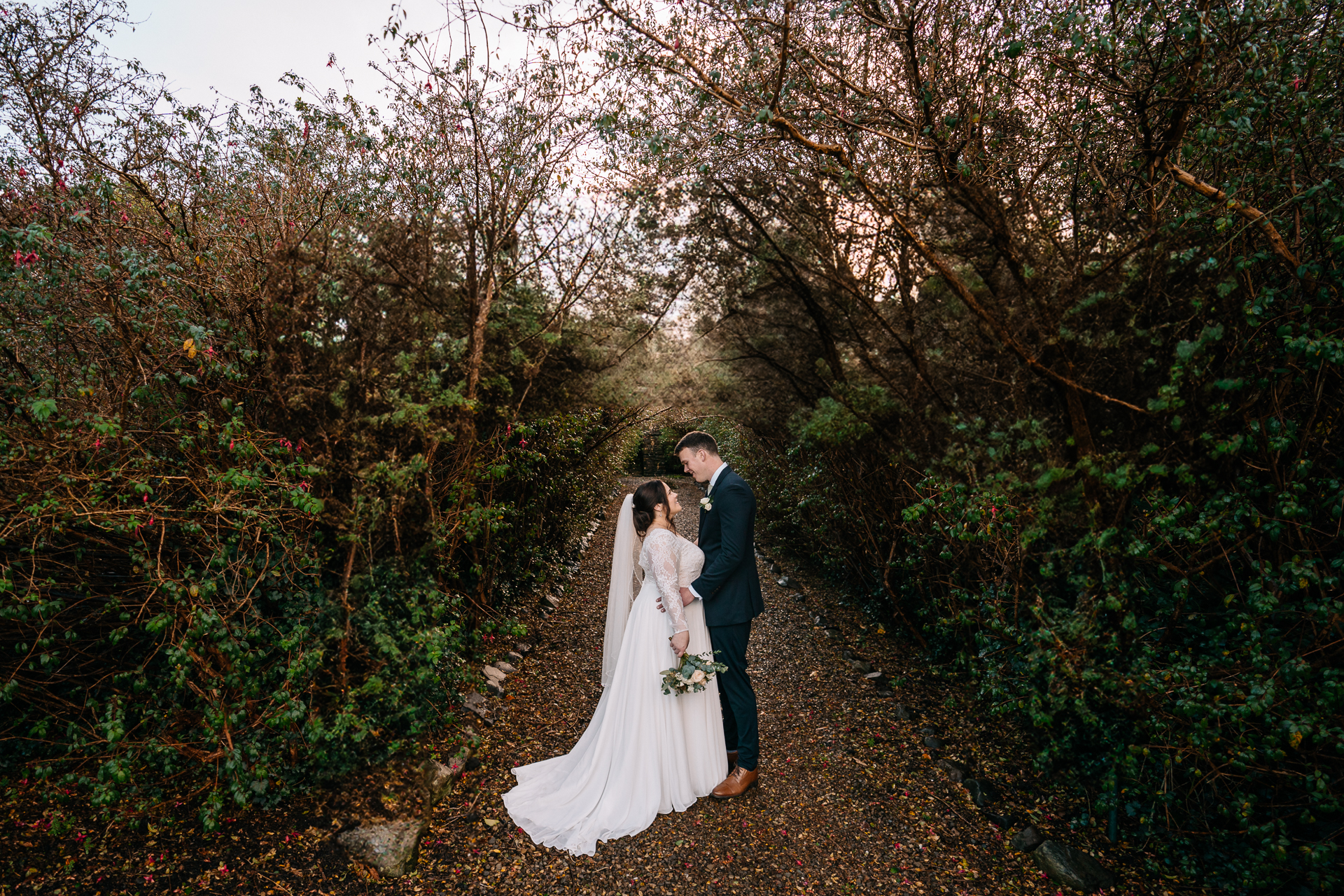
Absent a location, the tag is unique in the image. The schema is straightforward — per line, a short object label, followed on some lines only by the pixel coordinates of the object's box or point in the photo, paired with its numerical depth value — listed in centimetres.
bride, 338
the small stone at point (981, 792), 353
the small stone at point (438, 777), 342
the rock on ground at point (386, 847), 289
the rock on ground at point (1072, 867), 282
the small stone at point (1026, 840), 311
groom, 352
